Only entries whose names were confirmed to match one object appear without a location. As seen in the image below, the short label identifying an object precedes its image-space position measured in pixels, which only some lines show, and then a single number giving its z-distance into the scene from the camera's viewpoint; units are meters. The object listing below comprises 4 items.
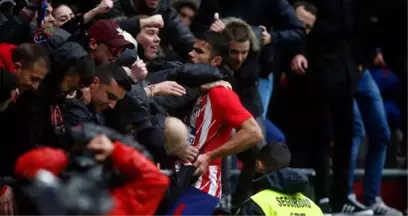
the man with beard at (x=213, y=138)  17.00
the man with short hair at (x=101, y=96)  15.43
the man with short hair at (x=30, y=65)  14.76
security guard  16.27
